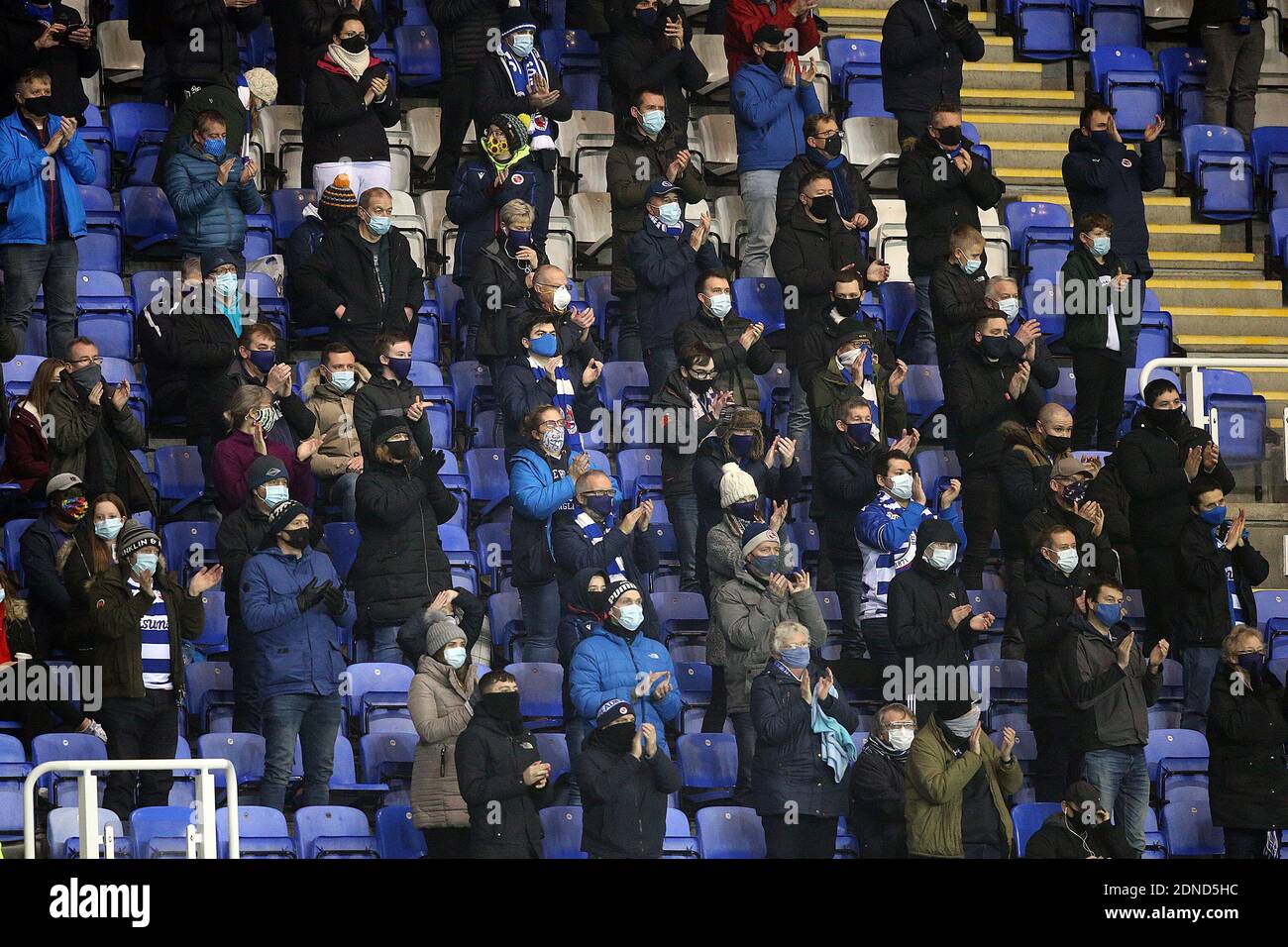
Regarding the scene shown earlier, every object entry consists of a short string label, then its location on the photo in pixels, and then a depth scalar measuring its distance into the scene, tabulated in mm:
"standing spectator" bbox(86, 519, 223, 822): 10766
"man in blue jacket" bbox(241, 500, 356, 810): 10859
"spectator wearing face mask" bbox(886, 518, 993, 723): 11430
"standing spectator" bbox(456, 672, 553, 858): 10539
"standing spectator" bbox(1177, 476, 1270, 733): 11961
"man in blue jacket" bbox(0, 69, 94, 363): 12117
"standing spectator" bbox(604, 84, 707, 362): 12938
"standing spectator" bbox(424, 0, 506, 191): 13477
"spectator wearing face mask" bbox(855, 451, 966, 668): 11672
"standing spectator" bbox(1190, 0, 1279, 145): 14812
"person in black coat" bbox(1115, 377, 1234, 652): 12078
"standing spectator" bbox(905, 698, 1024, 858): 10891
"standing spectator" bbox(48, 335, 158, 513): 11344
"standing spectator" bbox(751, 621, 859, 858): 10836
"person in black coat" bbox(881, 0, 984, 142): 13852
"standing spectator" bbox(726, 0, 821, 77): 13781
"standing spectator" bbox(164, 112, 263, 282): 12422
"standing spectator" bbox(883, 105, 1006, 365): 13109
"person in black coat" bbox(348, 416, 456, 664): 11320
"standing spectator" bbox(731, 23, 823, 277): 13344
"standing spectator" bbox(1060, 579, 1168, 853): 11305
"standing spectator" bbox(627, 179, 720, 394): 12586
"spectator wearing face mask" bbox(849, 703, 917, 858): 10938
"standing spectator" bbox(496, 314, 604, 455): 12008
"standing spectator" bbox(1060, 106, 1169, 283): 13594
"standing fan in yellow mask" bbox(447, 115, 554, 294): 12758
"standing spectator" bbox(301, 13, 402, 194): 12914
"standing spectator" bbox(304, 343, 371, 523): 11758
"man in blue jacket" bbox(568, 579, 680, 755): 10922
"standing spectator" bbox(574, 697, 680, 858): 10617
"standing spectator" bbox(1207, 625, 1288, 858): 11297
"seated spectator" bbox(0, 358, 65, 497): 11320
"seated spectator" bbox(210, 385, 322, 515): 11461
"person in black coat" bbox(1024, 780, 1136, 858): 10867
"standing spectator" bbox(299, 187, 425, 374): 12352
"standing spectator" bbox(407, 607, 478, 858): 10609
